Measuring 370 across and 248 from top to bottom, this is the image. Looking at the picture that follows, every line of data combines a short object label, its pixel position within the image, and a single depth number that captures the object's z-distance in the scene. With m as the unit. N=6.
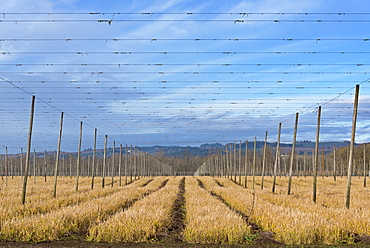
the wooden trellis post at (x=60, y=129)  31.27
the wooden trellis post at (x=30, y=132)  23.56
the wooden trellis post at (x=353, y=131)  21.72
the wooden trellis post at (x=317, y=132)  27.08
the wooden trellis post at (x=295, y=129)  32.69
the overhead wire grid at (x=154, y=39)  16.98
